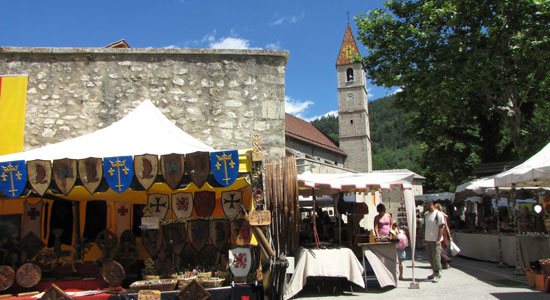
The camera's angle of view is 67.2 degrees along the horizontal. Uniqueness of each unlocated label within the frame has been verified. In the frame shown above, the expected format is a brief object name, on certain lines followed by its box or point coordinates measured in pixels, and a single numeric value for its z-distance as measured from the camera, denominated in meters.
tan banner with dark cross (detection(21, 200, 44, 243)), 6.57
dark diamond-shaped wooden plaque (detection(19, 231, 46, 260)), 6.21
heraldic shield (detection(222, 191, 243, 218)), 6.12
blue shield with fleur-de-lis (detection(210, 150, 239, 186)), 5.25
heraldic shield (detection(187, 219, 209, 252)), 6.00
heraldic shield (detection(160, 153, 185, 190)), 5.30
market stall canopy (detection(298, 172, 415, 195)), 6.84
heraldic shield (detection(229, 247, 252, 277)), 5.48
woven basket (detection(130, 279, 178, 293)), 5.22
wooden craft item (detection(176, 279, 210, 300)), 5.05
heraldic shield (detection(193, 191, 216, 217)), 6.29
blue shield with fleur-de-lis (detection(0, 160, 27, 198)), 5.30
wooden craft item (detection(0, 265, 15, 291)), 5.43
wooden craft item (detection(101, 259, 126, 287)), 5.49
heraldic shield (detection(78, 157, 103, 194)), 5.30
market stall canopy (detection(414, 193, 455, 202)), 20.69
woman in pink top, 7.69
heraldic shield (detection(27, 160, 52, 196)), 5.32
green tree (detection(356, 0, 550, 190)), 11.66
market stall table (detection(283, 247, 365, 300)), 6.56
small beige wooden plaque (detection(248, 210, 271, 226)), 5.15
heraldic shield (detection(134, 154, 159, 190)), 5.29
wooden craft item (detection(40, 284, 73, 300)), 4.92
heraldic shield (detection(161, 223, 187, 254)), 6.01
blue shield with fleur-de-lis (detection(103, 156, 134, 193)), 5.25
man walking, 7.71
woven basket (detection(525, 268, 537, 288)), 6.81
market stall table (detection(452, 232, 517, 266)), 9.45
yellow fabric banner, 7.67
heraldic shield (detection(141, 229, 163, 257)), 6.03
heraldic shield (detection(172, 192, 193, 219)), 6.26
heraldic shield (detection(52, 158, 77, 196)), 5.32
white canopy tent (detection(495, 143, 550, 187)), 7.73
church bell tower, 50.75
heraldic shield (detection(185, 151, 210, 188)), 5.29
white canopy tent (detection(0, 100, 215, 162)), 5.66
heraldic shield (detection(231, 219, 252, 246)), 6.02
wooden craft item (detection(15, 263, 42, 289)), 5.47
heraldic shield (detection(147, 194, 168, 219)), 6.25
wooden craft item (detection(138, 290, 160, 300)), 5.04
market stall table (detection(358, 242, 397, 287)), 7.07
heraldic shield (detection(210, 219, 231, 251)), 5.98
